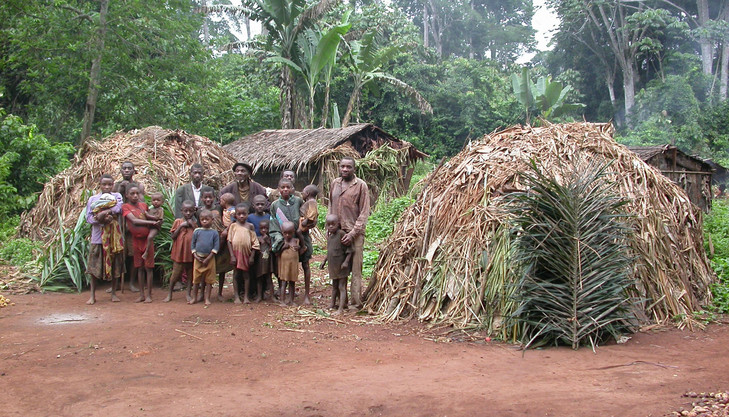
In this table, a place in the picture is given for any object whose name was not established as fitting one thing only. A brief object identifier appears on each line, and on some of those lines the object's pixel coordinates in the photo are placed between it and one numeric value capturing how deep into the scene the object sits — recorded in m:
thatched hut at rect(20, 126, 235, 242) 9.00
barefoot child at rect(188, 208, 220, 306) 6.85
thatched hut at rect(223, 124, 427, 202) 15.24
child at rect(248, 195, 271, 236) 7.08
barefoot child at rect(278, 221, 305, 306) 6.82
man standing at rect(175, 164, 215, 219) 7.59
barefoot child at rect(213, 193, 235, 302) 7.06
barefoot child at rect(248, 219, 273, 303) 6.95
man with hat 7.32
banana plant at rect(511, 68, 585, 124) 21.20
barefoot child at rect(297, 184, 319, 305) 6.84
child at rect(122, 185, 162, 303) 7.25
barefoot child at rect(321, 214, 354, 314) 6.56
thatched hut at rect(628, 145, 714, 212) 13.11
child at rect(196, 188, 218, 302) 7.05
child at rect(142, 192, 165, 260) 7.29
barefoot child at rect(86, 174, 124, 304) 7.09
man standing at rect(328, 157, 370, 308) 6.56
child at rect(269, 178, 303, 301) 6.88
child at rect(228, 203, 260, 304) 6.85
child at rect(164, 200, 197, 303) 6.99
